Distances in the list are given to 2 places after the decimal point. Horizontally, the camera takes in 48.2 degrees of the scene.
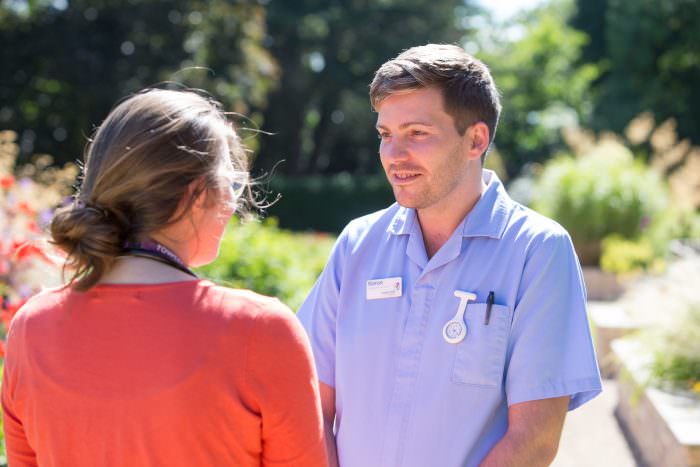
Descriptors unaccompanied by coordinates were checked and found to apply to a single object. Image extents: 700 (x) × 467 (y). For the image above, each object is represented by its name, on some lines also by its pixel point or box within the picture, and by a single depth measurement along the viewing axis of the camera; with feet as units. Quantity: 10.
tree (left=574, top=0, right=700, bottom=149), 99.86
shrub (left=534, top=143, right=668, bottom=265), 40.55
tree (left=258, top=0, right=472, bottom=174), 99.40
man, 6.48
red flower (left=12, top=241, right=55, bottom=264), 12.75
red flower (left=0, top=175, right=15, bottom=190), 20.54
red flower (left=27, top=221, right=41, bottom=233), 18.49
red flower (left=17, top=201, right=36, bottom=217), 19.94
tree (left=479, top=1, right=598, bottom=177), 134.00
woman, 4.66
